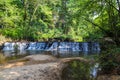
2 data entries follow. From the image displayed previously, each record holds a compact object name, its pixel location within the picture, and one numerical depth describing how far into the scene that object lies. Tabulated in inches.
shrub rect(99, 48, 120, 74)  121.1
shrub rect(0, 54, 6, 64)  229.1
